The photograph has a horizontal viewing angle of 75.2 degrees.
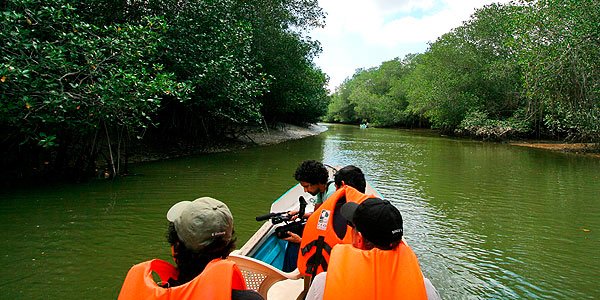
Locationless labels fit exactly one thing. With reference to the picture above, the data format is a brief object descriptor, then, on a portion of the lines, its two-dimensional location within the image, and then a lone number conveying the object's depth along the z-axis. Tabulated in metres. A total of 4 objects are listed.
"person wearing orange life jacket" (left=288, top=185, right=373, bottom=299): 2.54
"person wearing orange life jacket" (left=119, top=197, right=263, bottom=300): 1.35
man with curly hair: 3.14
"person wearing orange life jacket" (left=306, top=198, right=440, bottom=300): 1.61
